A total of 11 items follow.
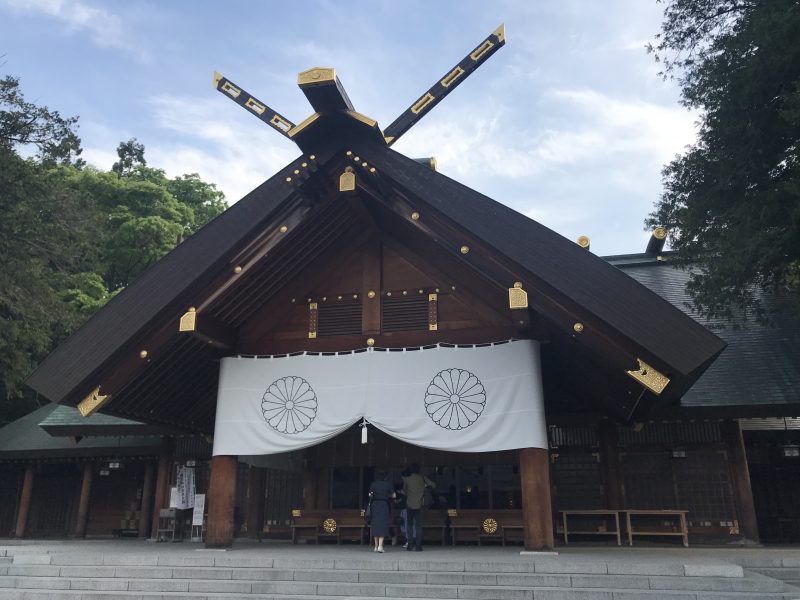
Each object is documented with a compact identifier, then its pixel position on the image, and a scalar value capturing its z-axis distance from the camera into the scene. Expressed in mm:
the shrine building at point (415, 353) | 8141
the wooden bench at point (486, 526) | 10633
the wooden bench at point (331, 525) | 11312
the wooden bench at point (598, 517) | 10711
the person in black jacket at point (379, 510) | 9086
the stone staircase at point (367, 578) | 6203
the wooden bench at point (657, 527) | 10422
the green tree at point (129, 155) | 36688
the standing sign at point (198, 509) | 12609
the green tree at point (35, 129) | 16625
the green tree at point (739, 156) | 8125
